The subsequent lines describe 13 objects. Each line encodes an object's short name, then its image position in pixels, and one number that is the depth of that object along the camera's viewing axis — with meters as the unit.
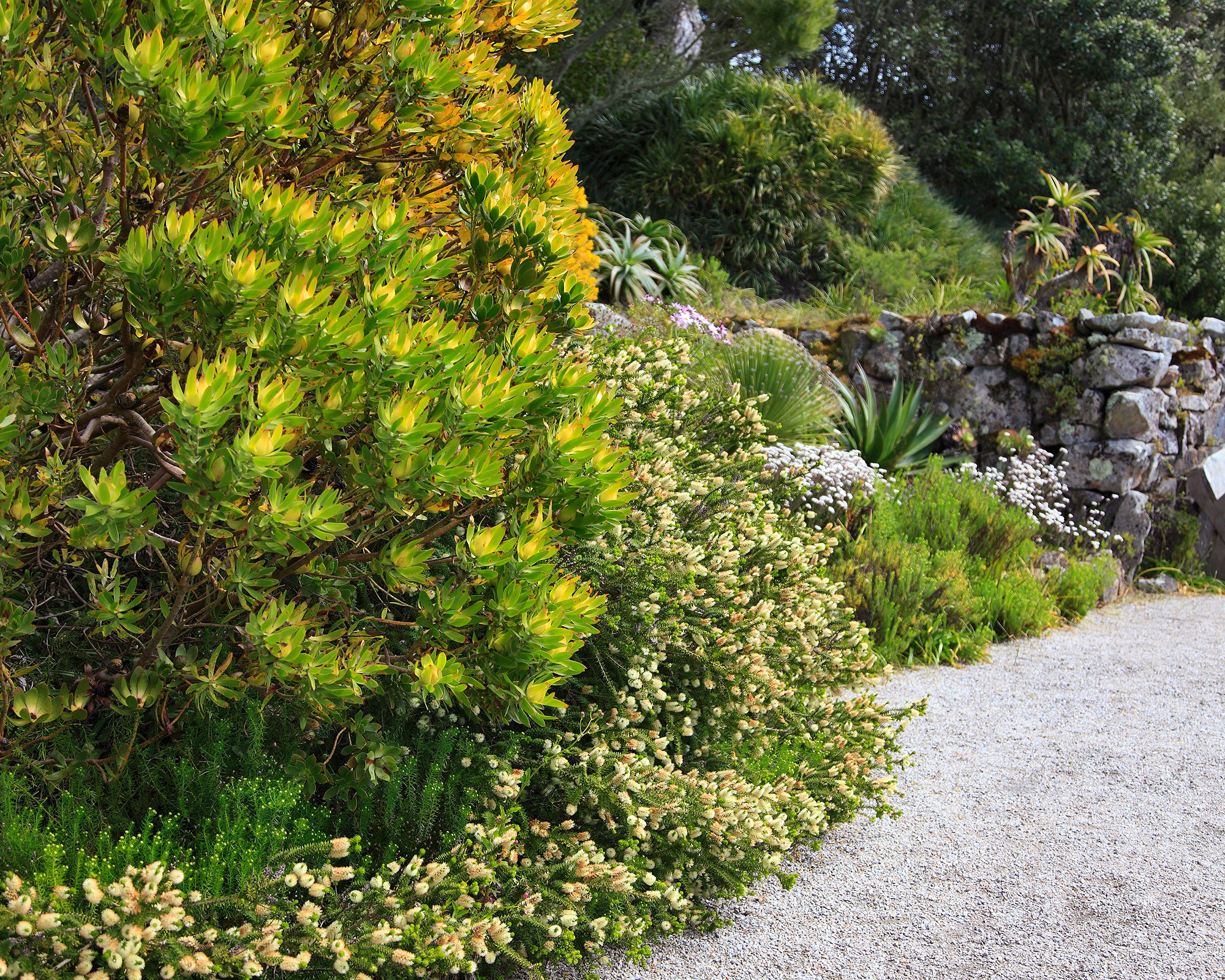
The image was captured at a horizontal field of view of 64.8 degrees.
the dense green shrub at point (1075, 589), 6.16
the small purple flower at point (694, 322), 6.43
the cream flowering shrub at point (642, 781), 1.79
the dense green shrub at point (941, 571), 5.14
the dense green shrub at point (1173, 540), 7.43
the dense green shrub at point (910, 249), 11.44
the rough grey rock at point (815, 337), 8.02
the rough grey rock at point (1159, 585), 7.13
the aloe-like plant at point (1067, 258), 8.01
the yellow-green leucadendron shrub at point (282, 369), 1.56
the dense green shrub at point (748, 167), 11.81
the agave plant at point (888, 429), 7.02
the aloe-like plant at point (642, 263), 8.35
